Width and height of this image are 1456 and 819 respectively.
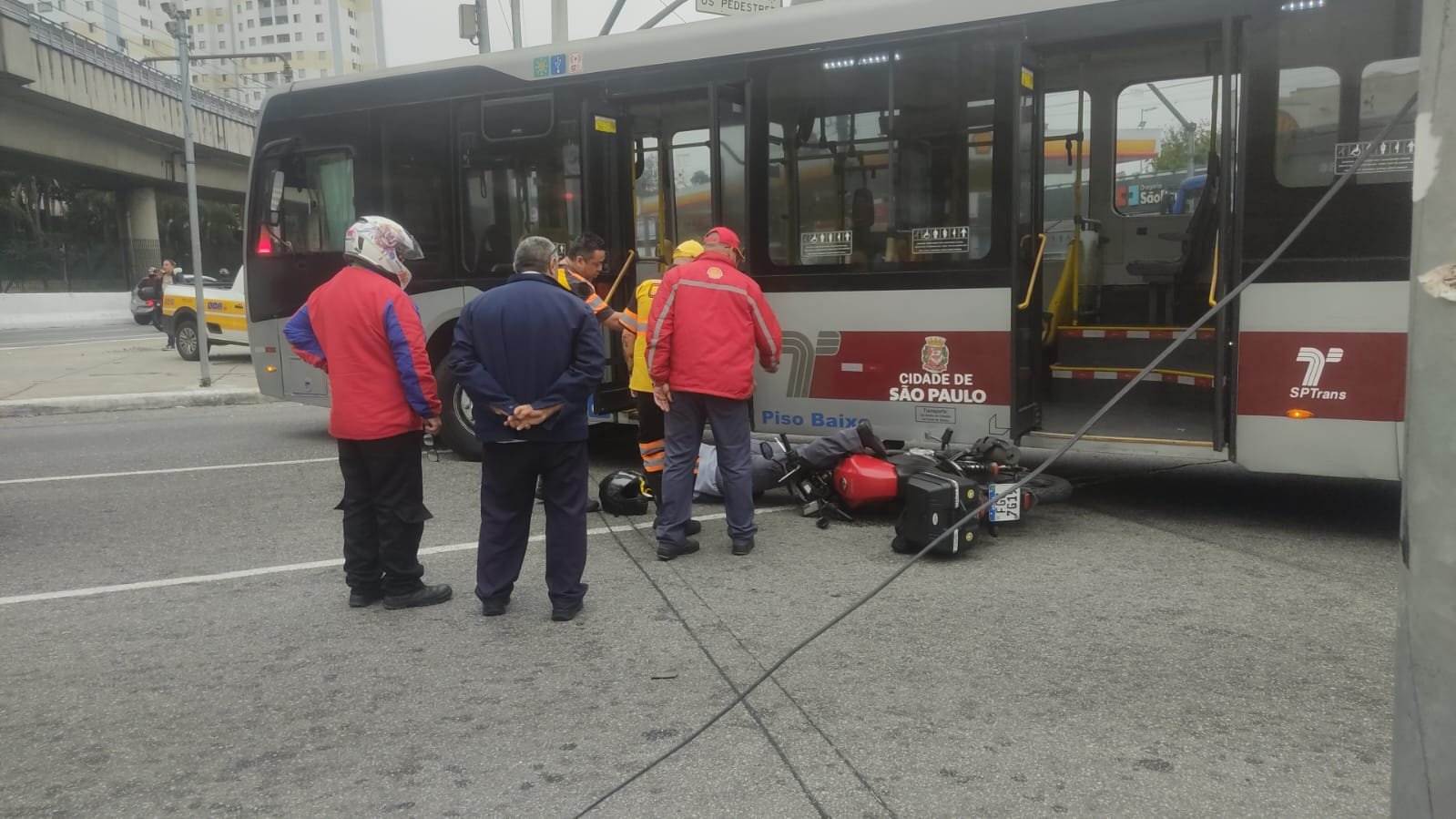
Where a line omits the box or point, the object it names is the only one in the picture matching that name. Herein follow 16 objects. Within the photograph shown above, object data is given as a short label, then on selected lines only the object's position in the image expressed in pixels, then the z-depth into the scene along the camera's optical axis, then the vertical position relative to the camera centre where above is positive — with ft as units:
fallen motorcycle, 18.45 -3.79
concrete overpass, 96.43 +20.45
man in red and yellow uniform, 21.38 +0.62
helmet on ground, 22.75 -4.32
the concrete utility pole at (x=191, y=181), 47.06 +5.57
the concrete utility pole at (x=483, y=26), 61.16 +15.92
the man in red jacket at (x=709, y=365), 18.88 -1.31
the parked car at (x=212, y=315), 59.11 -0.53
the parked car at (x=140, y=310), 85.46 -0.13
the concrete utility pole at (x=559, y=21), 49.34 +13.00
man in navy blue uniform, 15.39 -1.64
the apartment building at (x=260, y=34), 302.25 +93.69
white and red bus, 18.54 +2.19
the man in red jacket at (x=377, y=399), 15.80 -1.47
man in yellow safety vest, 21.49 -2.18
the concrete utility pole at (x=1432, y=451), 5.51 -0.96
